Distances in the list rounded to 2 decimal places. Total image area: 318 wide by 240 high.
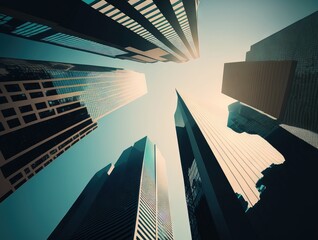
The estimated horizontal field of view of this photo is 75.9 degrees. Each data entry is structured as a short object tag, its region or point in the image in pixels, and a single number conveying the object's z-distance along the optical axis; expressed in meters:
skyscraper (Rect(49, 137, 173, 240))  72.81
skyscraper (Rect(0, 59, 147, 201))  55.94
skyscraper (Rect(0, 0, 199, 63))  30.39
